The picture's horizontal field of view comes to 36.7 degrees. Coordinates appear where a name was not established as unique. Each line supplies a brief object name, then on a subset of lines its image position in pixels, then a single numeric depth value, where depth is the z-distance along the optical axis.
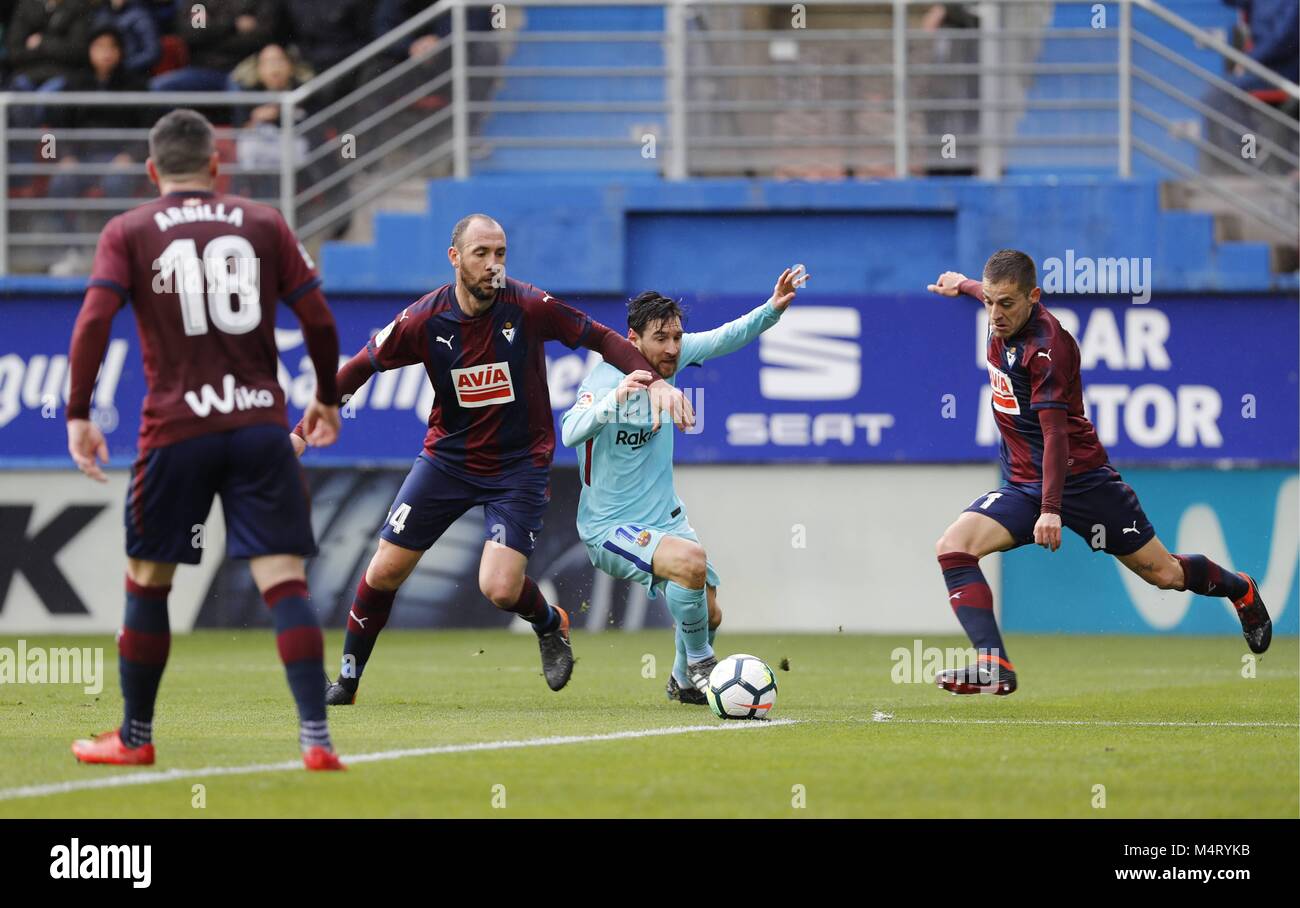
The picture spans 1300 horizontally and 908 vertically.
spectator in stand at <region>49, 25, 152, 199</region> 16.22
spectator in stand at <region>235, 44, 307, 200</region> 16.11
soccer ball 8.33
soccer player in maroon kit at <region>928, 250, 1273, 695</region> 8.89
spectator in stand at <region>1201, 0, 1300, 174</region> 15.87
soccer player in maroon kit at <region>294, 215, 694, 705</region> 9.15
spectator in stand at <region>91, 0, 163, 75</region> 17.14
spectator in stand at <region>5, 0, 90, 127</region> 17.14
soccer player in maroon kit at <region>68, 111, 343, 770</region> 6.26
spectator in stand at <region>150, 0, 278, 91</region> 17.20
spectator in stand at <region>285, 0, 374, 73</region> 17.42
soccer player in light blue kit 8.91
